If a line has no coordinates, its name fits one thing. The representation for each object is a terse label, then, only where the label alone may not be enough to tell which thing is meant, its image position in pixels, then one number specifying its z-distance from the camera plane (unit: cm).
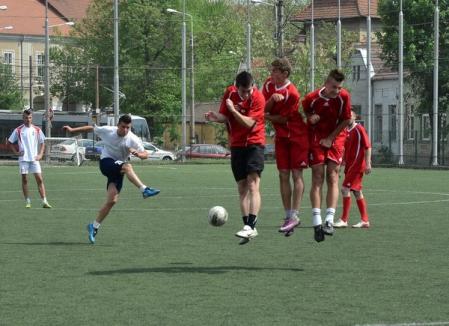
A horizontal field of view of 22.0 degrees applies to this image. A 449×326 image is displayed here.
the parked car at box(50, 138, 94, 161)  6034
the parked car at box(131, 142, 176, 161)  7346
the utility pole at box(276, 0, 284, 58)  6812
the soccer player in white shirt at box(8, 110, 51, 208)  2386
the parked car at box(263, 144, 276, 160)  6819
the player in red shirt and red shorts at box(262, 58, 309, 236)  1330
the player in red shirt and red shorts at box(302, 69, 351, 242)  1316
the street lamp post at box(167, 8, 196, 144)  7531
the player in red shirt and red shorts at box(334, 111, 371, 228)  1845
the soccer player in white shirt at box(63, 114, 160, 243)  1553
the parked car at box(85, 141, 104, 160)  6488
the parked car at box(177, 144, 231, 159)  7138
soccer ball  1384
